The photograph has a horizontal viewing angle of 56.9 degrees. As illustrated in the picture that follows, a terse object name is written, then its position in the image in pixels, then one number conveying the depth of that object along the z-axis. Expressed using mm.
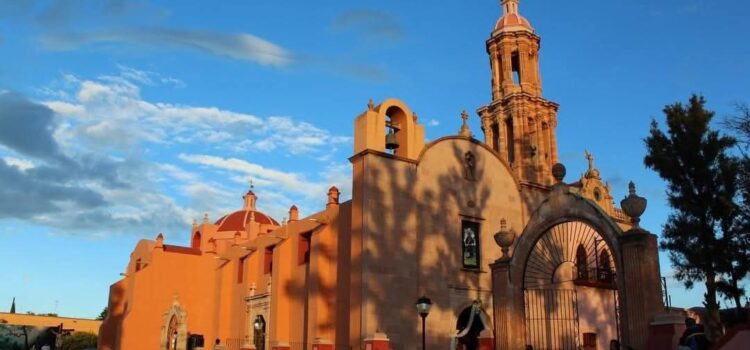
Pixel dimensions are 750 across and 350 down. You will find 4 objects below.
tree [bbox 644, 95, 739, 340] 20016
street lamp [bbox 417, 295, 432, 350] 17141
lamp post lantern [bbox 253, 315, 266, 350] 29206
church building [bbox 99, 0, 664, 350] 17391
